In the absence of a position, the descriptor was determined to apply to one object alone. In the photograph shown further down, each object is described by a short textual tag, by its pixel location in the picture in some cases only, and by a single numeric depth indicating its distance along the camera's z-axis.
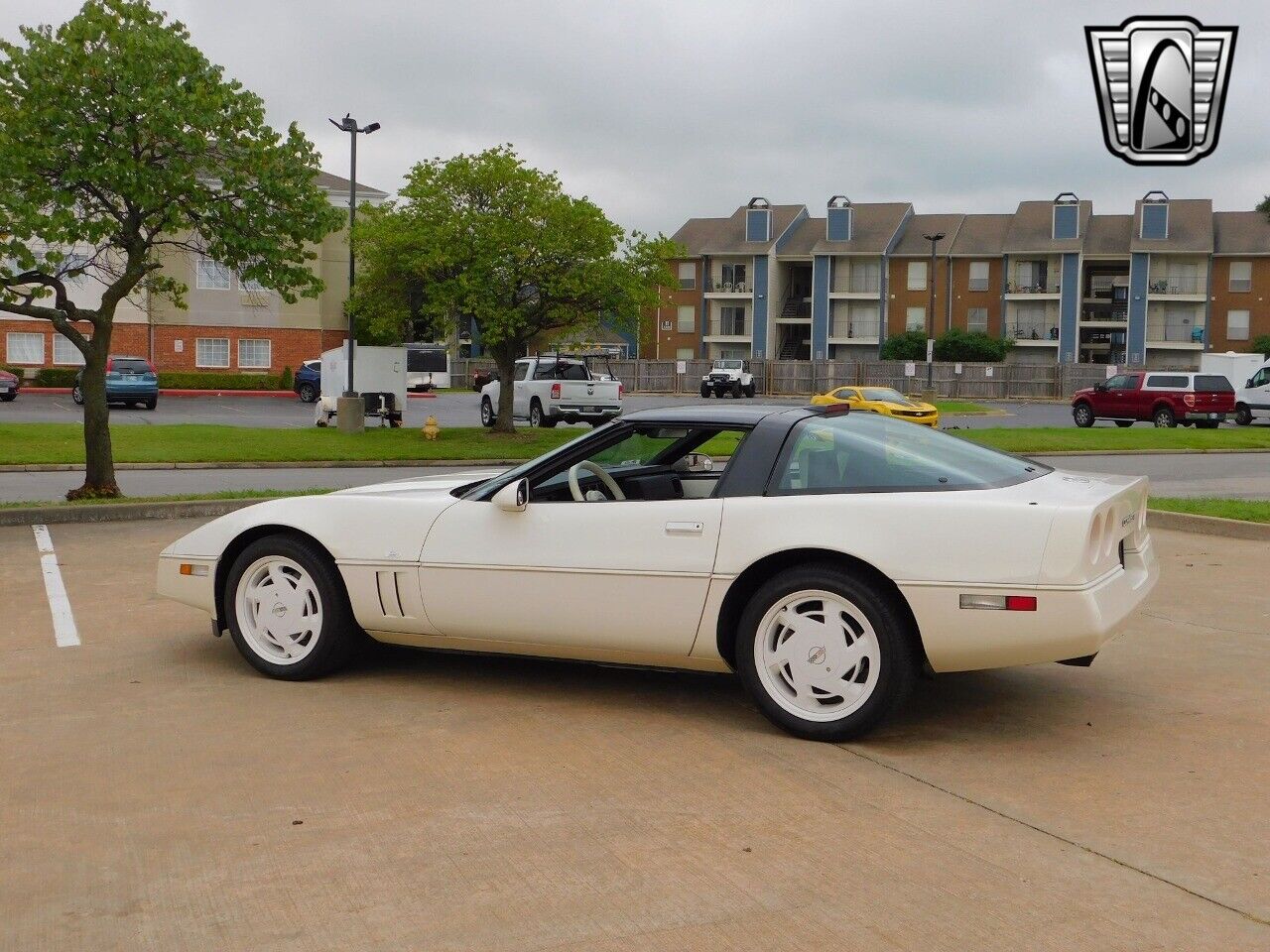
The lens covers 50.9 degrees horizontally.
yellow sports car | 34.07
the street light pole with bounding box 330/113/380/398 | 33.58
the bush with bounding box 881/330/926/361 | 73.12
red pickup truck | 36.03
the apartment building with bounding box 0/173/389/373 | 54.97
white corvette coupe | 5.04
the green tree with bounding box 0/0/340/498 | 13.76
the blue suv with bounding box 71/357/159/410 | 39.84
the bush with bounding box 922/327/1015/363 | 71.50
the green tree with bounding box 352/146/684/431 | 27.33
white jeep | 62.75
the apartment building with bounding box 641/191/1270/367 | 71.62
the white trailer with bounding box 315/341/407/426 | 32.62
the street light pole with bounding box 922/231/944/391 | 56.41
